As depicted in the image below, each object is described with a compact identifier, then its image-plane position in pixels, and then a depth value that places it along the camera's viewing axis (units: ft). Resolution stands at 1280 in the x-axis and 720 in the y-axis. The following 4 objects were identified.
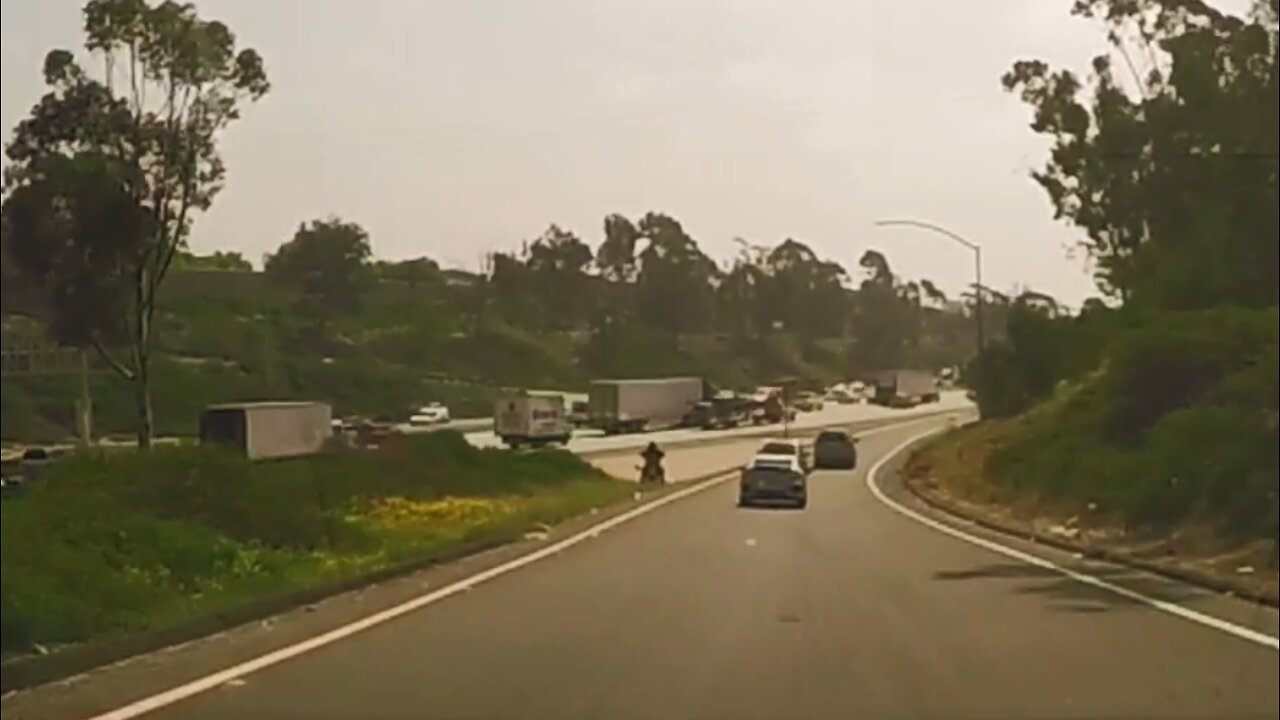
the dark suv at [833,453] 271.08
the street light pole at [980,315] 233.76
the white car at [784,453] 190.08
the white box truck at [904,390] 428.15
